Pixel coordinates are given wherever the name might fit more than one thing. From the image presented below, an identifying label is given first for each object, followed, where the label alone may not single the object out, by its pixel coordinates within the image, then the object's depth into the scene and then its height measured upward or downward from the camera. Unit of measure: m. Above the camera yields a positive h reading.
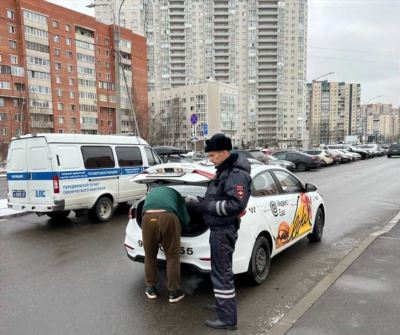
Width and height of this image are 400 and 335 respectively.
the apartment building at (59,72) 63.88 +11.40
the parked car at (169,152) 18.94 -1.43
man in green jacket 4.09 -1.13
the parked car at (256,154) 21.75 -1.72
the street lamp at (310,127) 39.45 -0.28
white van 8.23 -1.09
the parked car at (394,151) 42.88 -3.20
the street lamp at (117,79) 16.58 +2.22
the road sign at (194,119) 22.11 +0.47
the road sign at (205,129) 23.61 -0.15
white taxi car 4.31 -1.25
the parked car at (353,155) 35.97 -3.08
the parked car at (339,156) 32.54 -2.88
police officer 3.41 -0.79
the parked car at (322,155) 29.31 -2.48
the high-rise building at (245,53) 125.06 +25.50
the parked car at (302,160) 25.70 -2.45
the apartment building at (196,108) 107.88 +5.66
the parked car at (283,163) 22.65 -2.37
